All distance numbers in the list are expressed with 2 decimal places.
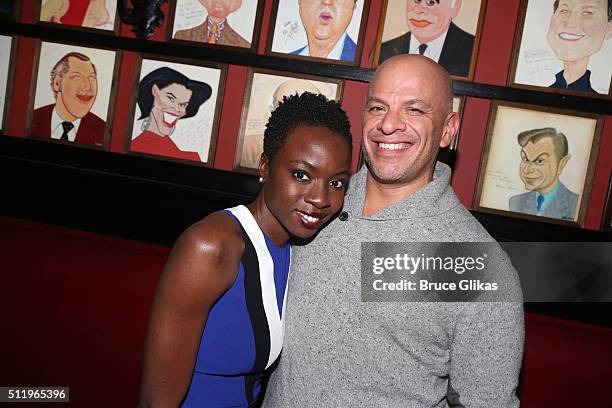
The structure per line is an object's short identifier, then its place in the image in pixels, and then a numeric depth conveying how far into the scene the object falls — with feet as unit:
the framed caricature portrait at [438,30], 8.11
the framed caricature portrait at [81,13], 9.36
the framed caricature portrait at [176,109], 9.01
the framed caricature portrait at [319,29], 8.47
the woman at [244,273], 4.23
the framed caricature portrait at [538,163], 7.85
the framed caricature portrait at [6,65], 9.70
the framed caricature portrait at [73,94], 9.39
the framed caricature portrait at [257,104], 8.71
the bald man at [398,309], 4.29
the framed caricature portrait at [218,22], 8.80
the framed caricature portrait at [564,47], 7.71
